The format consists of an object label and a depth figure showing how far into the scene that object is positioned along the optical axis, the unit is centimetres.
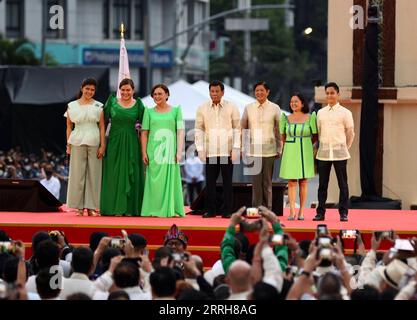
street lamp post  4393
